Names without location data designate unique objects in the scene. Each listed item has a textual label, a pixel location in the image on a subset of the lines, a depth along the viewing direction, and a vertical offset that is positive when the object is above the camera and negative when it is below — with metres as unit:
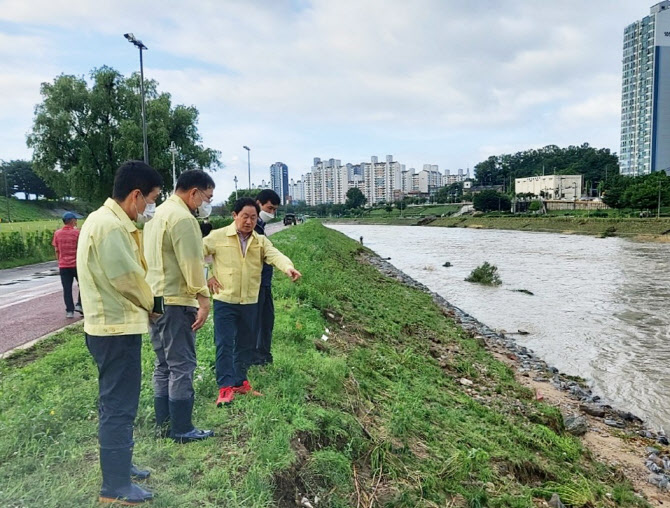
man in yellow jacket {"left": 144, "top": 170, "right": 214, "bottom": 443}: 3.44 -0.62
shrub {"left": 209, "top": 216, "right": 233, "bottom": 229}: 32.35 -0.89
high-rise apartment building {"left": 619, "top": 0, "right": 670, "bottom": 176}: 129.88 +31.08
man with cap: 8.82 -0.72
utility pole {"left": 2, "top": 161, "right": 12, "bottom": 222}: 53.41 -0.50
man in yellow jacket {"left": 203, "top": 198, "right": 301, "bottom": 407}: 4.39 -0.67
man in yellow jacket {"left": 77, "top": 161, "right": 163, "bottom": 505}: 2.75 -0.67
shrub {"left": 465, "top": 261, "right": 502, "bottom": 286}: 22.36 -3.38
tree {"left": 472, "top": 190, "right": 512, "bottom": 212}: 97.19 +0.80
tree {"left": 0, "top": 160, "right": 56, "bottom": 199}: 73.81 +4.88
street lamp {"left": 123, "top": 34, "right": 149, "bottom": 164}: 18.74 +6.71
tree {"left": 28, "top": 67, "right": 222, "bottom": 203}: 30.41 +5.12
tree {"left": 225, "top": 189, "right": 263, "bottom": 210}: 78.16 +2.32
